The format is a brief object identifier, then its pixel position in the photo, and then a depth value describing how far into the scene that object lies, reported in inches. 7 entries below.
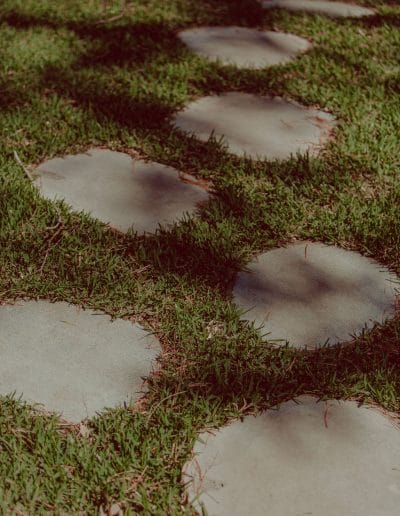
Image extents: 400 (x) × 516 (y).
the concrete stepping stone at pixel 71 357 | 68.4
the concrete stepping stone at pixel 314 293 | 77.1
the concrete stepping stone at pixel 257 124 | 106.0
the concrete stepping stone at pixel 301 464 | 60.0
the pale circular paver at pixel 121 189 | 91.5
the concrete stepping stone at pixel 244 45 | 129.3
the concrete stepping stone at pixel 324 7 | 150.2
